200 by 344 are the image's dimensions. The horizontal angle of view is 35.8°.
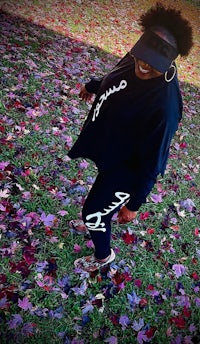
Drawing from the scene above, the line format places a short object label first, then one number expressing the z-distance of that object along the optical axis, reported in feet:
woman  5.64
